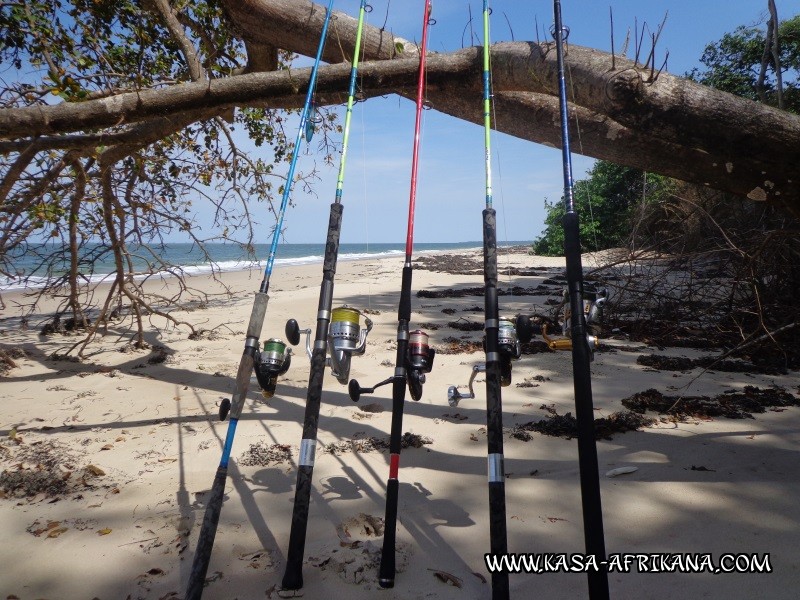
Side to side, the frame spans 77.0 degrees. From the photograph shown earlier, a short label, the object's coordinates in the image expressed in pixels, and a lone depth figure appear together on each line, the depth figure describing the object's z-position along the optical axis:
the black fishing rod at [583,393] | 1.48
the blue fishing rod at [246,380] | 1.68
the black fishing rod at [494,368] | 1.68
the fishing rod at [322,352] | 1.77
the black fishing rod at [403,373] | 1.90
